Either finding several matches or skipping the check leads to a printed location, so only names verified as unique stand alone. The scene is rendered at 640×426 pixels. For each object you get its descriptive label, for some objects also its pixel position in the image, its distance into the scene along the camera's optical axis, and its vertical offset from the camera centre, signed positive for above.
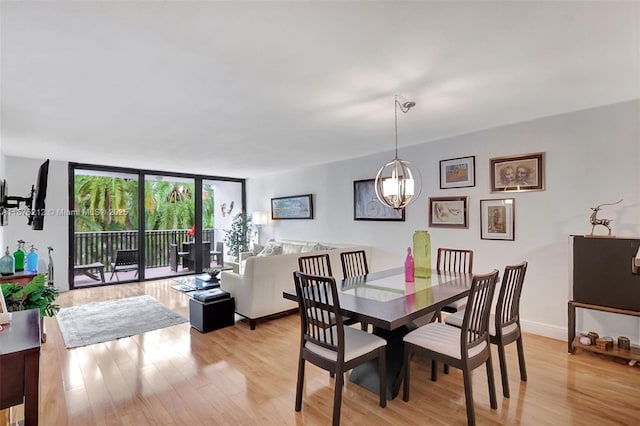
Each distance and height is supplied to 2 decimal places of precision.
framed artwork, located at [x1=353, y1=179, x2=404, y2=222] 4.93 +0.10
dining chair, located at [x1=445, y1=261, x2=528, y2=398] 2.28 -0.85
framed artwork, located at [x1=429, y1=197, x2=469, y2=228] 4.05 -0.01
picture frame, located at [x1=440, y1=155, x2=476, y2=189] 3.99 +0.51
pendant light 2.83 +0.22
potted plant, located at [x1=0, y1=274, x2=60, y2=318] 2.28 -0.60
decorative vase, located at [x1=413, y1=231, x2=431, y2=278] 3.04 -0.42
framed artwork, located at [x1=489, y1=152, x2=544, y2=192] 3.46 +0.43
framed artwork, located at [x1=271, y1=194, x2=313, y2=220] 6.35 +0.12
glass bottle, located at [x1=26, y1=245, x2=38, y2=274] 3.53 -0.54
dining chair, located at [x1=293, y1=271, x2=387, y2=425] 1.98 -0.90
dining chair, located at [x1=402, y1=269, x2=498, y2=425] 1.96 -0.91
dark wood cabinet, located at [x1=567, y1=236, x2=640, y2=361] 2.77 -0.65
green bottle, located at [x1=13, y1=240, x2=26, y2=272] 3.49 -0.49
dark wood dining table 1.99 -0.64
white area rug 3.55 -1.37
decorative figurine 2.96 -0.10
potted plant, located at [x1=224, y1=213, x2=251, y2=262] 7.57 -0.55
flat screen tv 2.50 +0.18
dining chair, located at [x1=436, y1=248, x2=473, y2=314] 3.11 -0.57
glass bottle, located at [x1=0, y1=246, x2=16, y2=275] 3.31 -0.53
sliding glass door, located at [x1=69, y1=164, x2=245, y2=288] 6.03 -0.22
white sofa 3.79 -0.92
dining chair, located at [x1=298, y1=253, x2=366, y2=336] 3.01 -0.53
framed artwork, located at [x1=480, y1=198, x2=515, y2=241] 3.65 -0.10
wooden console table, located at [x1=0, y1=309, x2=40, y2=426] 1.20 -0.63
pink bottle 2.91 -0.53
